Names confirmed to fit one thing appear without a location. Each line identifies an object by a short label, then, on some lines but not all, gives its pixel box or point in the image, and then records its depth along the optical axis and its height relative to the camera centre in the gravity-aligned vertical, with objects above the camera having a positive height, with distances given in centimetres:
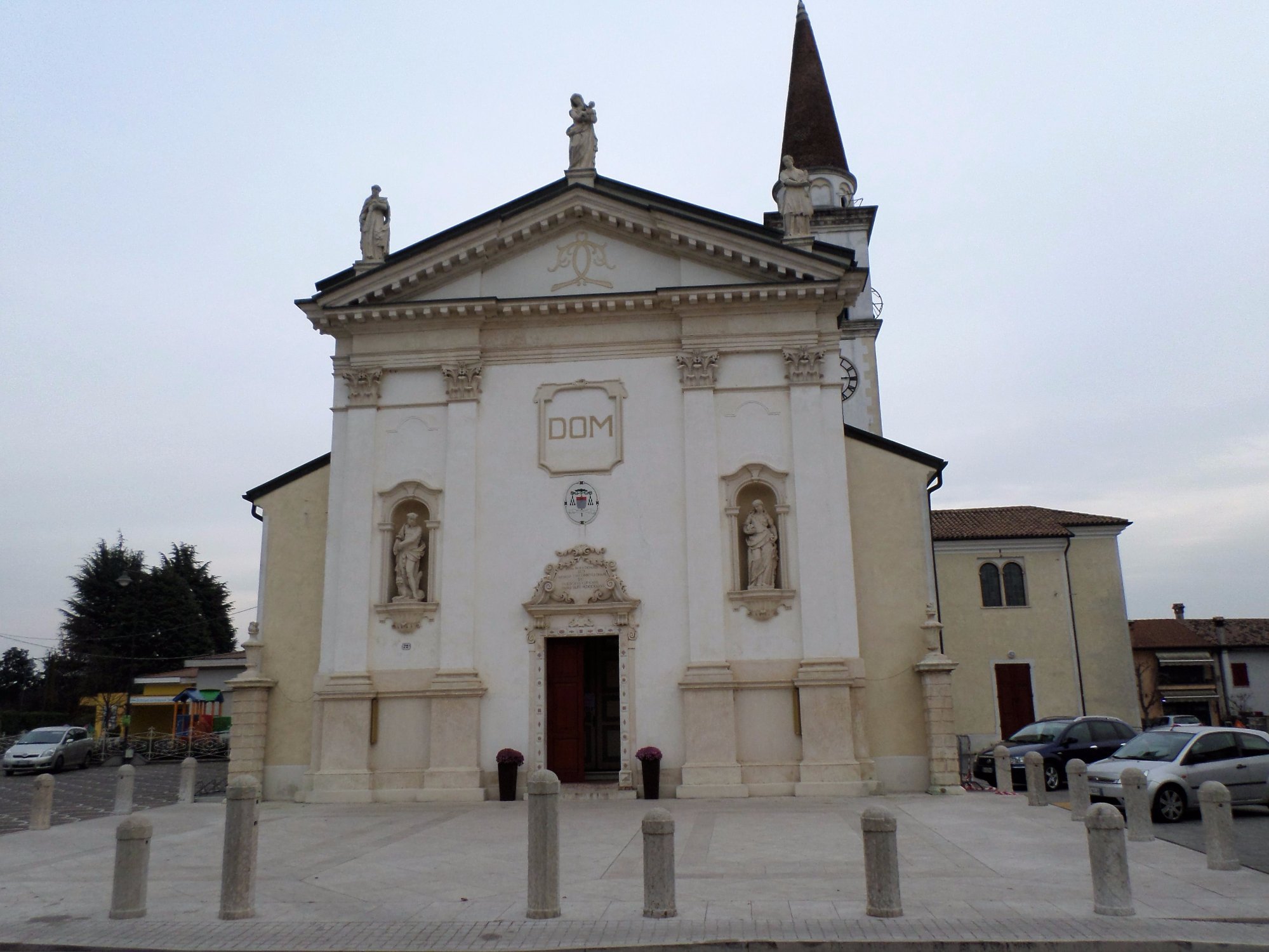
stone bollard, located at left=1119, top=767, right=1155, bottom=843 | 1206 -155
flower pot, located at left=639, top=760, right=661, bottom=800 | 1764 -161
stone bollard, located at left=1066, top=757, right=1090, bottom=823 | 1410 -151
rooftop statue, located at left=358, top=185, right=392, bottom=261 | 2092 +975
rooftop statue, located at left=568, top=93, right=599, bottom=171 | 2089 +1156
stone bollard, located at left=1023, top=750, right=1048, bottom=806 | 1590 -157
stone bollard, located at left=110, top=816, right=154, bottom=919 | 851 -149
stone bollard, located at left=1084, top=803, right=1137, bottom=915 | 795 -147
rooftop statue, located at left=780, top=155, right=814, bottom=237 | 2016 +975
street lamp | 4388 +53
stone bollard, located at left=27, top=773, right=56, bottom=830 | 1527 -164
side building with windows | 3506 +211
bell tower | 3212 +1684
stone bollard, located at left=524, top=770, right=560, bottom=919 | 819 -136
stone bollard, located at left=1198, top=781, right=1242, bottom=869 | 1019 -152
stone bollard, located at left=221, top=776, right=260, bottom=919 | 852 -135
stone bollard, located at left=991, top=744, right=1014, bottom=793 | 1816 -165
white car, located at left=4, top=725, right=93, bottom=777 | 3067 -165
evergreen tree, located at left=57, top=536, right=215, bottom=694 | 5703 +431
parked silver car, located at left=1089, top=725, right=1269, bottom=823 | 1487 -135
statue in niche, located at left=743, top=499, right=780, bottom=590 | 1872 +254
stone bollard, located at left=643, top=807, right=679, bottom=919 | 805 -147
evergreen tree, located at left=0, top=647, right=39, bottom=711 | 6512 +133
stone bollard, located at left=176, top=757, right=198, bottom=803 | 1891 -160
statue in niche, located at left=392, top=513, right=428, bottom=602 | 1928 +255
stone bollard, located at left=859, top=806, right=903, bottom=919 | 791 -143
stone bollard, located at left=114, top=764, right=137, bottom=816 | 1727 -162
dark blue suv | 2094 -136
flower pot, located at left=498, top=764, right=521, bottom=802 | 1789 -164
